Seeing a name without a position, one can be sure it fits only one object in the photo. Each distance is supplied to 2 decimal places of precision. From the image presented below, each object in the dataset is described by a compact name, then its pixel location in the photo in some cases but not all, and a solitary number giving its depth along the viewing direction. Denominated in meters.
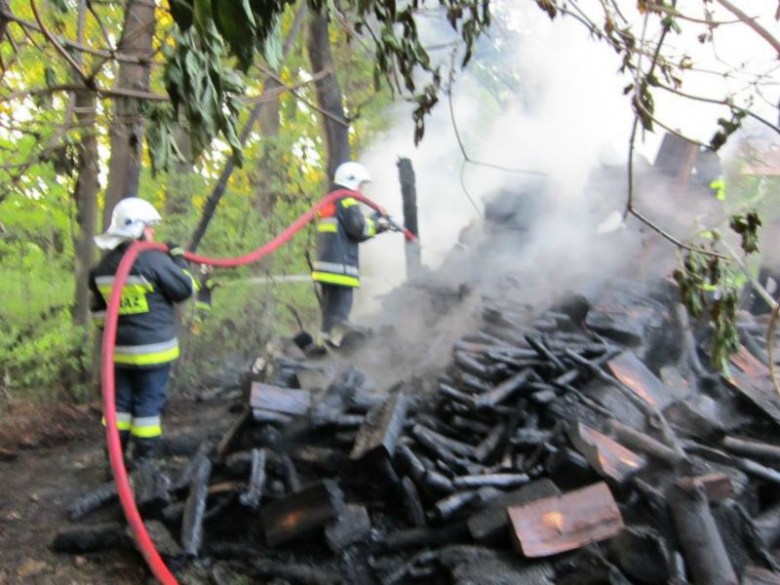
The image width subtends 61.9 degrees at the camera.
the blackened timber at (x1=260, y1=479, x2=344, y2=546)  3.64
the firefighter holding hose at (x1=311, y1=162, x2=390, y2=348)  6.68
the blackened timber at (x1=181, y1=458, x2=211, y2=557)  3.76
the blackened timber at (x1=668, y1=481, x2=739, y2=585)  3.16
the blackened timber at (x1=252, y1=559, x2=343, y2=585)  3.48
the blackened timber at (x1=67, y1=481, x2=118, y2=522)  4.21
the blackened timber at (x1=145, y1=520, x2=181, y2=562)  3.65
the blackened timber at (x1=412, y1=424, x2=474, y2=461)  4.04
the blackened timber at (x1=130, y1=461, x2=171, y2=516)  4.03
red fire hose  3.35
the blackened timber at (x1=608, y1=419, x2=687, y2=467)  3.79
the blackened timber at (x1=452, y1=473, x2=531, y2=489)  3.70
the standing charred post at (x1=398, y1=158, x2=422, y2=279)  7.94
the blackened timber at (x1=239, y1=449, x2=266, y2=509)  3.91
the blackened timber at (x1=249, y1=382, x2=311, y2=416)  4.46
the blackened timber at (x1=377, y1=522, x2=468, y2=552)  3.59
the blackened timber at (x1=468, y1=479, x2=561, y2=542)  3.41
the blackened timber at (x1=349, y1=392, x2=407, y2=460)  3.86
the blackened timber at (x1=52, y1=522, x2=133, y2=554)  3.87
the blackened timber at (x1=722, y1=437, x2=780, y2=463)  4.14
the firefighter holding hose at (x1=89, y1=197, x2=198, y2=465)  4.70
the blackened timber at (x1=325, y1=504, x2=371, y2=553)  3.61
